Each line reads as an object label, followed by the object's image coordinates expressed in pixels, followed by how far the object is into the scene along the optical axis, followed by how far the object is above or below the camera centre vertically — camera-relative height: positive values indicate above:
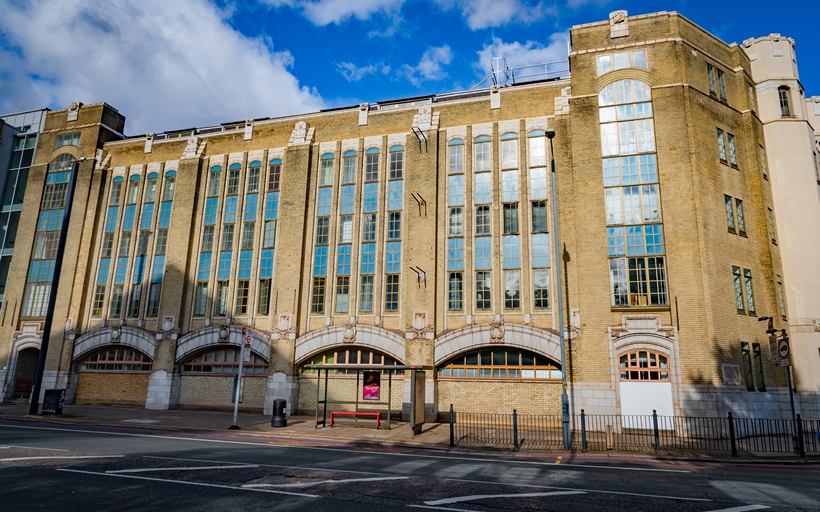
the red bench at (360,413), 22.37 -1.39
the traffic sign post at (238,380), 22.10 -0.06
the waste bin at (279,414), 22.57 -1.49
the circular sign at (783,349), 17.42 +1.45
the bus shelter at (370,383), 21.95 -0.05
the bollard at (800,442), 16.44 -1.58
